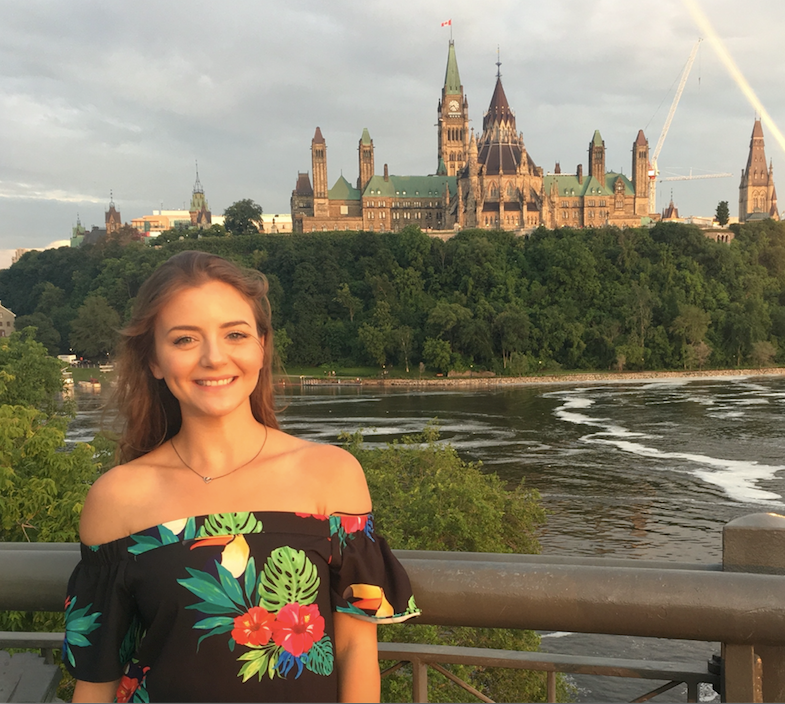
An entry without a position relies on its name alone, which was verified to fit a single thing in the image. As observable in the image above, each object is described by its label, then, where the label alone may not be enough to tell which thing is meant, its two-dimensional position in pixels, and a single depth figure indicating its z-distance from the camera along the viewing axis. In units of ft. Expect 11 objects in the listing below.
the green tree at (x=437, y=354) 222.48
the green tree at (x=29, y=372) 81.92
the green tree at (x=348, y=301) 265.34
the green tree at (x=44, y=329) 265.75
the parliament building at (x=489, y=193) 294.46
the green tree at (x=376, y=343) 231.91
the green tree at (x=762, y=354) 227.81
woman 6.98
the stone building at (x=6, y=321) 241.47
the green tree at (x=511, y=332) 227.20
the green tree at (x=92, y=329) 247.21
